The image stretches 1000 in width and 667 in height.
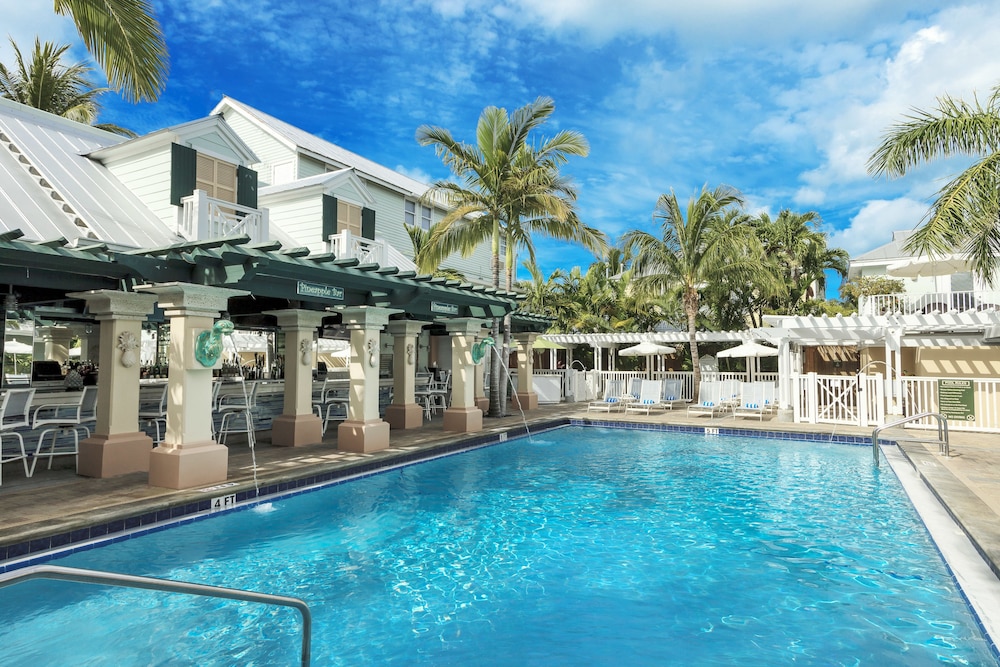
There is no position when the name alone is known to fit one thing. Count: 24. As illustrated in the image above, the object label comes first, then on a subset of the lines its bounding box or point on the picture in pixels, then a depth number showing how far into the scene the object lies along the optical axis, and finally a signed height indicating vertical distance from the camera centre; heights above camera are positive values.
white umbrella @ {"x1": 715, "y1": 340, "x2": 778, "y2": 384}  17.59 +0.40
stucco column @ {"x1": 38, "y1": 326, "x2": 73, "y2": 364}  10.70 +0.44
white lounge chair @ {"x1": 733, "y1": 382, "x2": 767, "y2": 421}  15.91 -1.11
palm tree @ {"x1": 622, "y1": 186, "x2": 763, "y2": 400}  18.75 +3.90
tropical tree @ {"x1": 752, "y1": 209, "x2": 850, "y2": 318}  25.11 +5.03
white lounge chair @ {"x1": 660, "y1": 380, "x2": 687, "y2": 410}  18.61 -1.01
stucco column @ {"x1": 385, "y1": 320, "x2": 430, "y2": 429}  13.74 -0.35
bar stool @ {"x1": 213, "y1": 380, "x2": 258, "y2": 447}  11.44 -0.91
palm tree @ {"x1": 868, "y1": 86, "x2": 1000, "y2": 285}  9.12 +3.23
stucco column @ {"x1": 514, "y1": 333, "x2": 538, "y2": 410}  19.70 -0.21
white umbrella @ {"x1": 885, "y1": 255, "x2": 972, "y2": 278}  18.23 +3.17
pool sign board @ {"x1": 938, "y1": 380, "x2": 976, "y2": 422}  12.87 -0.86
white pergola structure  14.58 +0.86
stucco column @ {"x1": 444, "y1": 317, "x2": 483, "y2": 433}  13.62 -0.29
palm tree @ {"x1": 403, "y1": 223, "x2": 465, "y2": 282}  21.17 +4.62
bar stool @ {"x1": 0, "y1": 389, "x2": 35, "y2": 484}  7.09 -0.56
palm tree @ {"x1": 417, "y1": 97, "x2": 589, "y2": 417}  15.31 +5.14
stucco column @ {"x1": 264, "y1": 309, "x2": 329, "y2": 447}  11.30 -0.36
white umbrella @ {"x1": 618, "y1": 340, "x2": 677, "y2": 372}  20.03 +0.50
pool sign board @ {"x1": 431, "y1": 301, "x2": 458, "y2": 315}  12.38 +1.25
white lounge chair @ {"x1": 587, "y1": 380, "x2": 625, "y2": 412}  17.86 -1.17
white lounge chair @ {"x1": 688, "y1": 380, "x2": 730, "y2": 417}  16.64 -1.00
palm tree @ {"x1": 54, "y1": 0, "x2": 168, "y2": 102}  5.95 +3.55
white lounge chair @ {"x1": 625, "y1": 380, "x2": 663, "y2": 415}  17.28 -0.99
